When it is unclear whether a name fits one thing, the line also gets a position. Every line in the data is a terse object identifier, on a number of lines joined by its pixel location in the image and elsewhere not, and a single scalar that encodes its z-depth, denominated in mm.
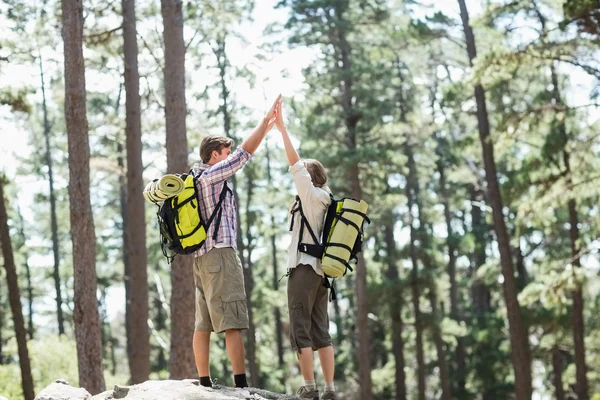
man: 6398
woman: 6461
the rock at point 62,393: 6223
